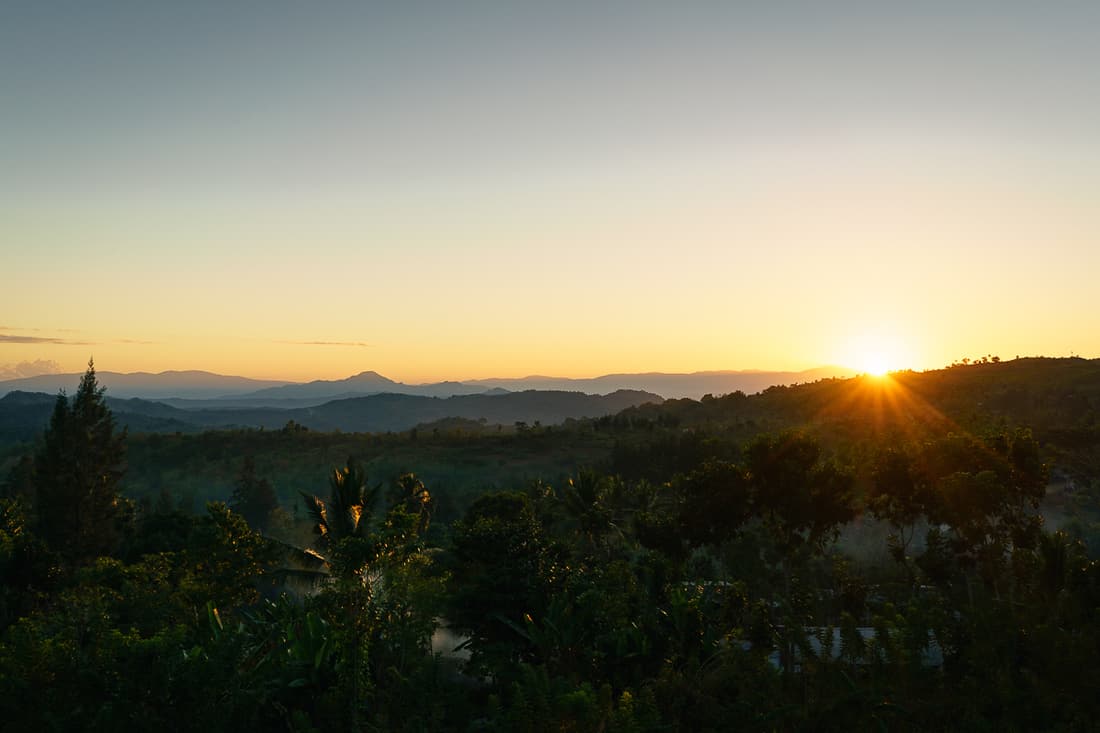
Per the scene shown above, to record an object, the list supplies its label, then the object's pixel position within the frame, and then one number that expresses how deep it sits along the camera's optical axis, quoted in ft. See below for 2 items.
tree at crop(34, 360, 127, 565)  136.26
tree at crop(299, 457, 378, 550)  95.81
